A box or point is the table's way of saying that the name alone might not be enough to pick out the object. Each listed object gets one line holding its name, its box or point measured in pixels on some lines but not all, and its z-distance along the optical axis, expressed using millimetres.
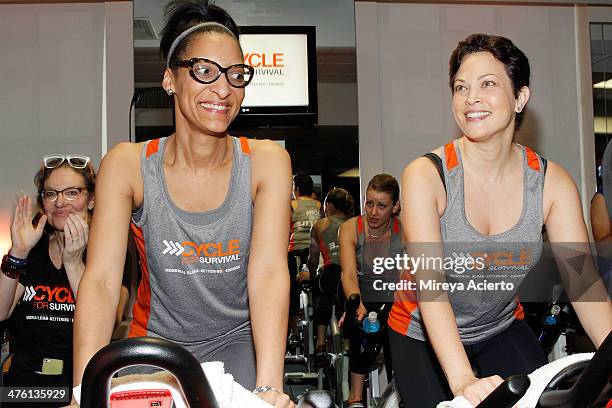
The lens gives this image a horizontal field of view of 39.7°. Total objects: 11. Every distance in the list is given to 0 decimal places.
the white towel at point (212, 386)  931
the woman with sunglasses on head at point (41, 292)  3205
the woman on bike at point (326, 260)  5023
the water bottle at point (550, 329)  4441
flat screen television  5090
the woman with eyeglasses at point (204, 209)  1820
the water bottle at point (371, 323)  4289
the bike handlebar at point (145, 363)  807
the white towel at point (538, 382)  1186
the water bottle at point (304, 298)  4980
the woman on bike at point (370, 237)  4758
